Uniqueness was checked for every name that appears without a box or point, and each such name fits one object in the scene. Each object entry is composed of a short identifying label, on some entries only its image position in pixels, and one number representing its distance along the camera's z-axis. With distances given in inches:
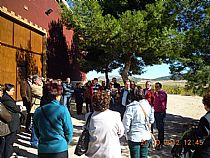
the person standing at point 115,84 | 250.7
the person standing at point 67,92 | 248.2
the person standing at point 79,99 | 291.6
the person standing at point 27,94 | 171.6
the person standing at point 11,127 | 120.4
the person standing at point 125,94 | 201.0
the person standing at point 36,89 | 163.0
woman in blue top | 80.1
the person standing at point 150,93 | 173.7
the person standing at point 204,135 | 78.4
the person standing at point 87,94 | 266.5
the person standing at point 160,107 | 168.6
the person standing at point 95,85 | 253.5
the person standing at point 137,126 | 99.7
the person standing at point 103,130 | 79.6
